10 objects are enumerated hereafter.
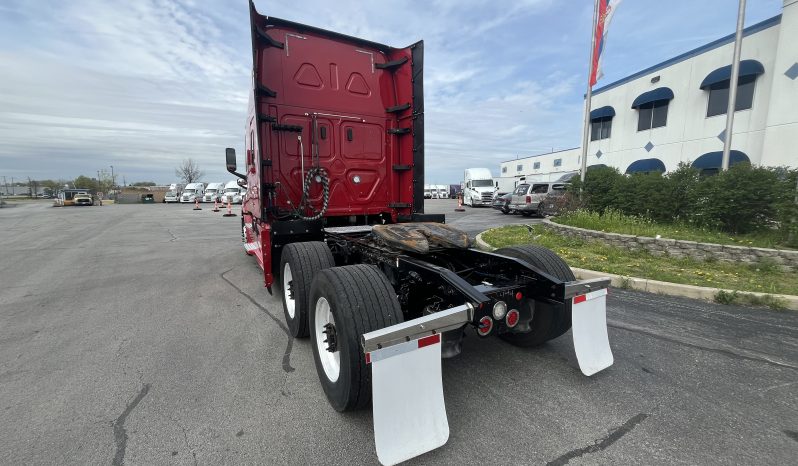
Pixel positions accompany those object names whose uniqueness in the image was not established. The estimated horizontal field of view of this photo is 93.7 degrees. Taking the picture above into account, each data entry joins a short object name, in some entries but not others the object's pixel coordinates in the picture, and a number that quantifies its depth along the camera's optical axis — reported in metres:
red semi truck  2.18
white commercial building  12.96
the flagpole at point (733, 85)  10.84
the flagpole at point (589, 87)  12.68
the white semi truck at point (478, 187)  28.75
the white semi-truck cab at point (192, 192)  40.72
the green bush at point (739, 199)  6.99
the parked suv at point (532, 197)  18.91
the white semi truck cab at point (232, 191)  37.31
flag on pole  12.33
